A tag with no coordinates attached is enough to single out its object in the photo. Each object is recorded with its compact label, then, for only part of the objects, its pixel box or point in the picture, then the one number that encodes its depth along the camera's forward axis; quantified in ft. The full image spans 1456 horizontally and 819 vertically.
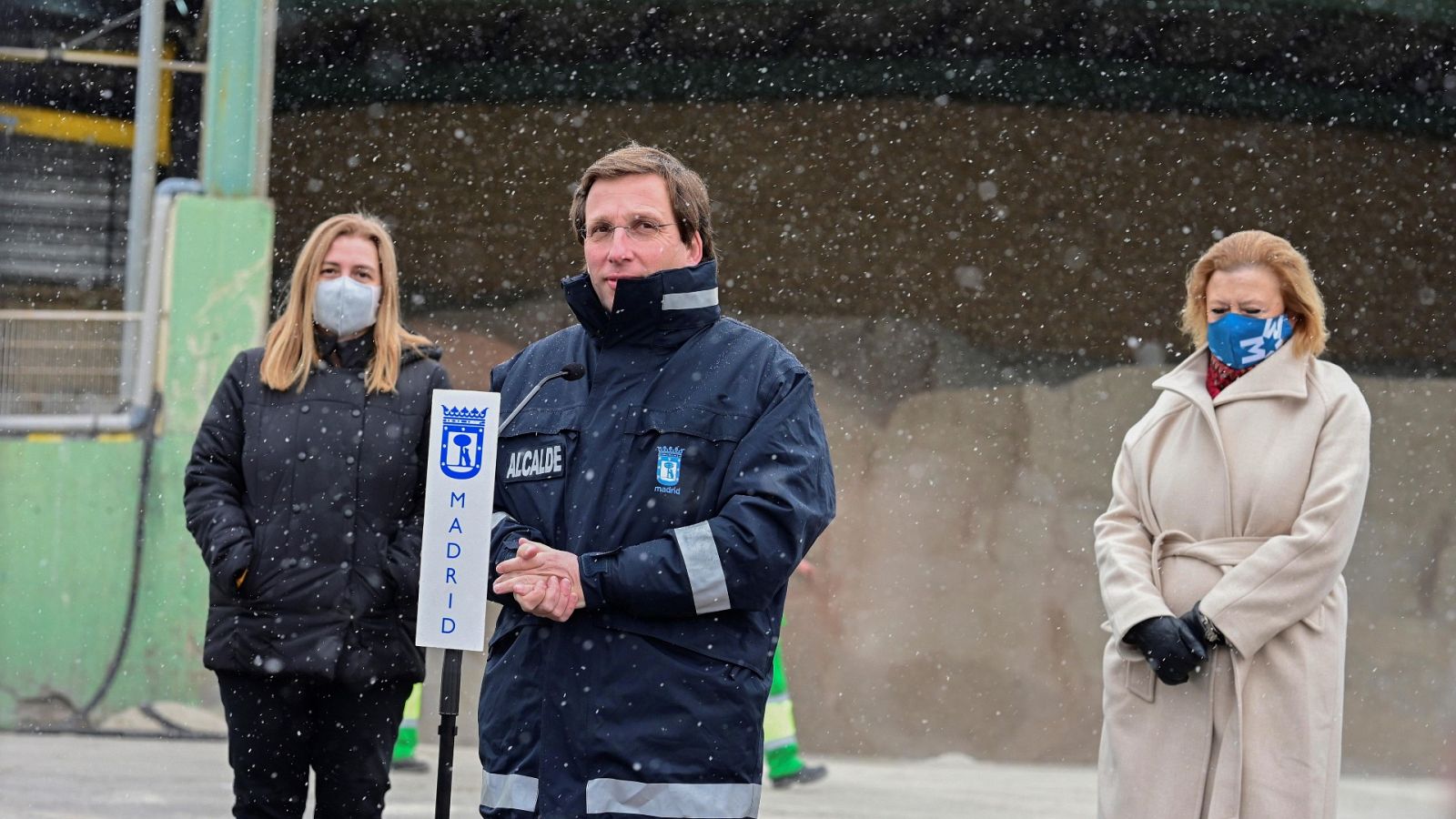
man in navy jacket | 17.46
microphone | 18.51
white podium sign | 17.54
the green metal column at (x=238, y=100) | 52.34
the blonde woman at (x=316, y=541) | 25.66
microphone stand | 17.63
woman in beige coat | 24.02
